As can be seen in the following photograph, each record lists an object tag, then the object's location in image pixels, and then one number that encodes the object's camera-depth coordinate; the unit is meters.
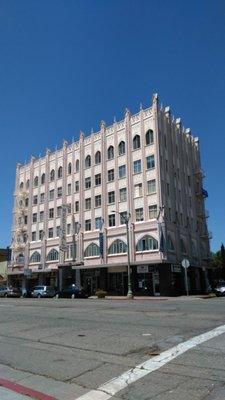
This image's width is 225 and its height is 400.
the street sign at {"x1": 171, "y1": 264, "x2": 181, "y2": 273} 47.28
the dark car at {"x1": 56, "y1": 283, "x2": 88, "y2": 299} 45.31
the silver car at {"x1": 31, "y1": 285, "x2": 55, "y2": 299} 50.37
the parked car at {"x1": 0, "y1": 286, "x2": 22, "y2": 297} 54.59
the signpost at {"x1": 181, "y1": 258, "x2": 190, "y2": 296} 39.47
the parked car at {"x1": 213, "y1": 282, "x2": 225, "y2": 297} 41.59
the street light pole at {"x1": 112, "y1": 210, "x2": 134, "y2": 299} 41.38
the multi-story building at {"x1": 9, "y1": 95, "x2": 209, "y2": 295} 48.34
